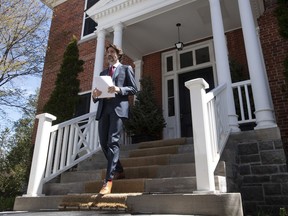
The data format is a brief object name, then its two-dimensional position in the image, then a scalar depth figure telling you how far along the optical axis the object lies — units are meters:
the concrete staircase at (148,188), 2.52
